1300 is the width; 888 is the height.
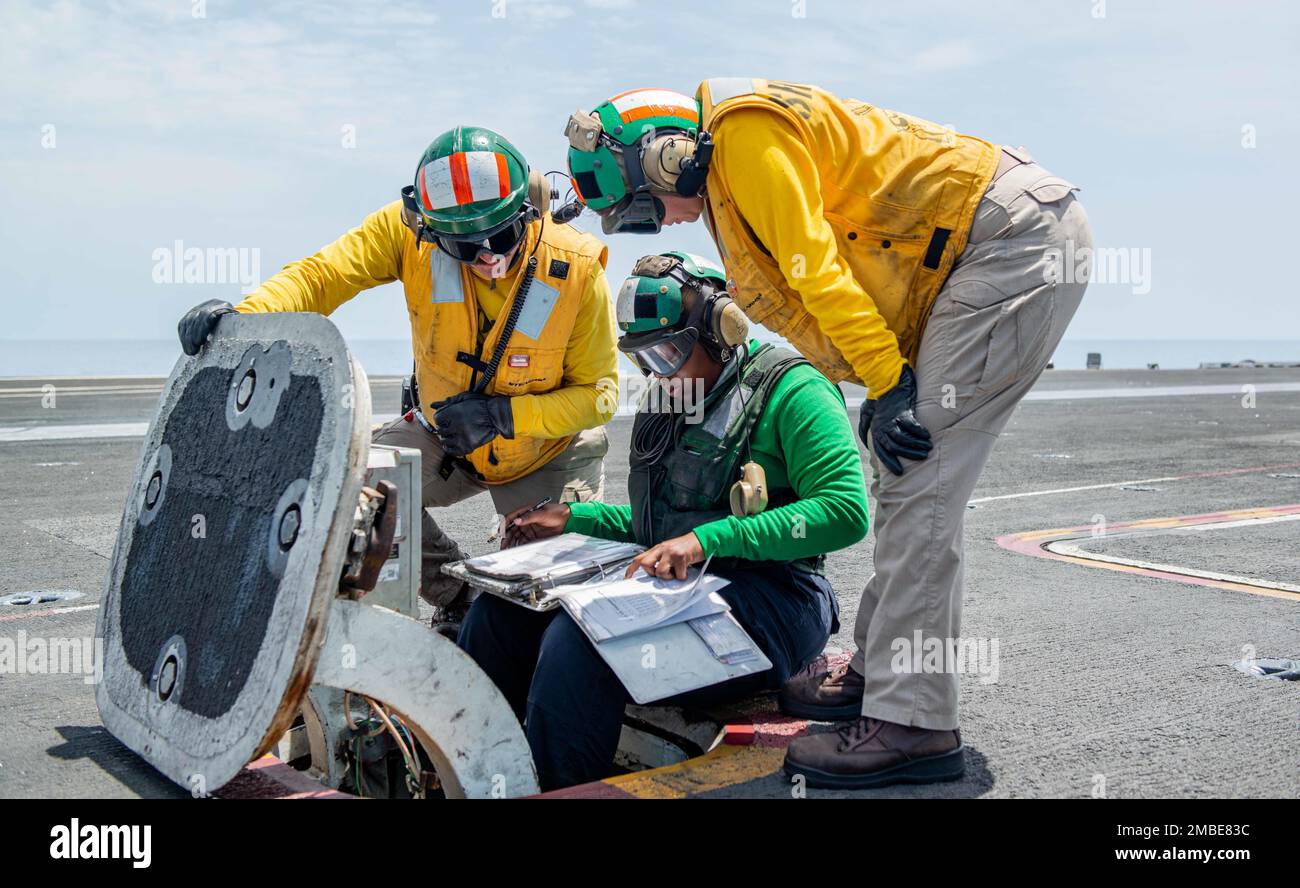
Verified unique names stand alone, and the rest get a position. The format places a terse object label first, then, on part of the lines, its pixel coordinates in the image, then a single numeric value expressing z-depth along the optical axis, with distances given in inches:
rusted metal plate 98.1
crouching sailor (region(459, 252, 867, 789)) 130.7
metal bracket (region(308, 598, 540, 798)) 104.0
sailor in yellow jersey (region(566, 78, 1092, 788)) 124.6
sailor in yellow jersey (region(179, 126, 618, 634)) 161.8
